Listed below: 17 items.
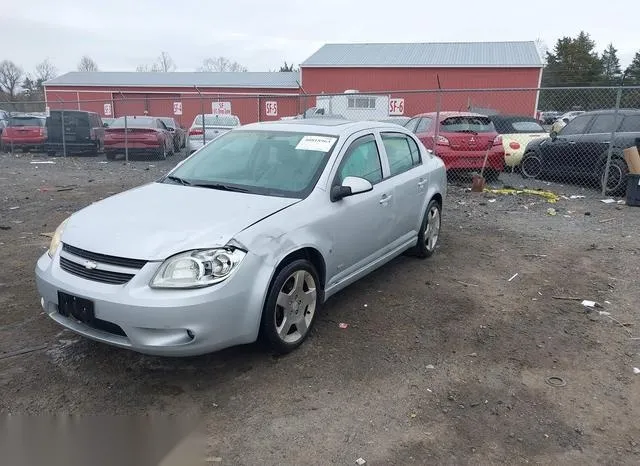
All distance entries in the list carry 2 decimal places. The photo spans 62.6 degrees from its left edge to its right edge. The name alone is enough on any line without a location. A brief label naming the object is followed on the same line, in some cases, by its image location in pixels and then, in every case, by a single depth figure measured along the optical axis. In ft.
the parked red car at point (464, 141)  34.99
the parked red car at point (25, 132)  57.62
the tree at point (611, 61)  208.09
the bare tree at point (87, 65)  305.51
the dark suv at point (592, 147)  31.76
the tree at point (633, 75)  151.23
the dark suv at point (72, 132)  55.16
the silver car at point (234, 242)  10.29
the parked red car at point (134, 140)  51.65
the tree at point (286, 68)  258.94
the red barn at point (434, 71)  88.02
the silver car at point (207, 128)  51.78
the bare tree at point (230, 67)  289.00
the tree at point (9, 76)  260.83
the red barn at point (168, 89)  105.70
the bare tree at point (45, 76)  278.05
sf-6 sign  89.76
